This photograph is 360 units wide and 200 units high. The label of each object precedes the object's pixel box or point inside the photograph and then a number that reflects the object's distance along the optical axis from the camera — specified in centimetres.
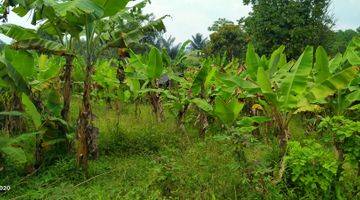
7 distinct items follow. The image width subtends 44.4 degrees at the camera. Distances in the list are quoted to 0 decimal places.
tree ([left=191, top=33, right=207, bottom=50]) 4269
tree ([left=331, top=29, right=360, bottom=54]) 2804
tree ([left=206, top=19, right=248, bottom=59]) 3042
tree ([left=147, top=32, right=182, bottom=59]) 2734
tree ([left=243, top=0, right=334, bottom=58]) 2378
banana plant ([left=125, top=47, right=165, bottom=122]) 704
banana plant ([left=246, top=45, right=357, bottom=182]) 502
